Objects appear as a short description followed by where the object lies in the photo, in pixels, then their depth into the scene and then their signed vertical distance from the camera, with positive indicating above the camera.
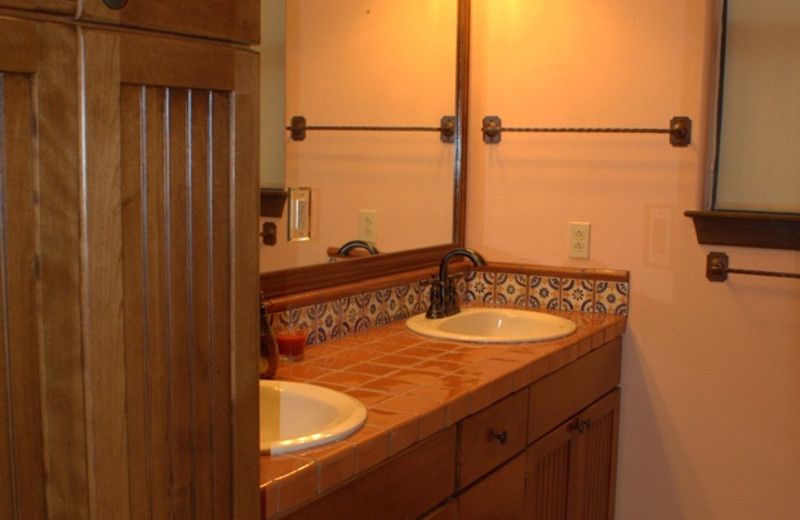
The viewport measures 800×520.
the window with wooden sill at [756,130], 2.30 +0.12
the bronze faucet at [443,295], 2.41 -0.32
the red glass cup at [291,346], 1.94 -0.37
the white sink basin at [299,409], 1.55 -0.41
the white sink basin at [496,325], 2.31 -0.39
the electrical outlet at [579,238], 2.57 -0.17
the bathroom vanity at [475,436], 1.41 -0.48
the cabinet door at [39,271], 0.74 -0.09
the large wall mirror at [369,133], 2.05 +0.10
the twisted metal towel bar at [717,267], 2.38 -0.23
